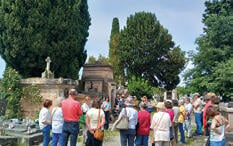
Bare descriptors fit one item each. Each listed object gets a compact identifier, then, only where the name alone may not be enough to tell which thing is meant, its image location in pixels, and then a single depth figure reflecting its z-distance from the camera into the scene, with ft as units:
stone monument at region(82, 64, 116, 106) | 66.49
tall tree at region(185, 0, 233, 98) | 57.80
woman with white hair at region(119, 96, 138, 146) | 21.90
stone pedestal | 46.78
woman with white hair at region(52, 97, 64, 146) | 22.46
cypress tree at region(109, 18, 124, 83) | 117.85
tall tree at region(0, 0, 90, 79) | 53.72
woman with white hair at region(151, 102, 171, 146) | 19.90
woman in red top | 22.80
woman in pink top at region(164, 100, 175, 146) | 23.29
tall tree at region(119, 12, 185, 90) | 108.47
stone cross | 51.57
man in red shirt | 21.34
